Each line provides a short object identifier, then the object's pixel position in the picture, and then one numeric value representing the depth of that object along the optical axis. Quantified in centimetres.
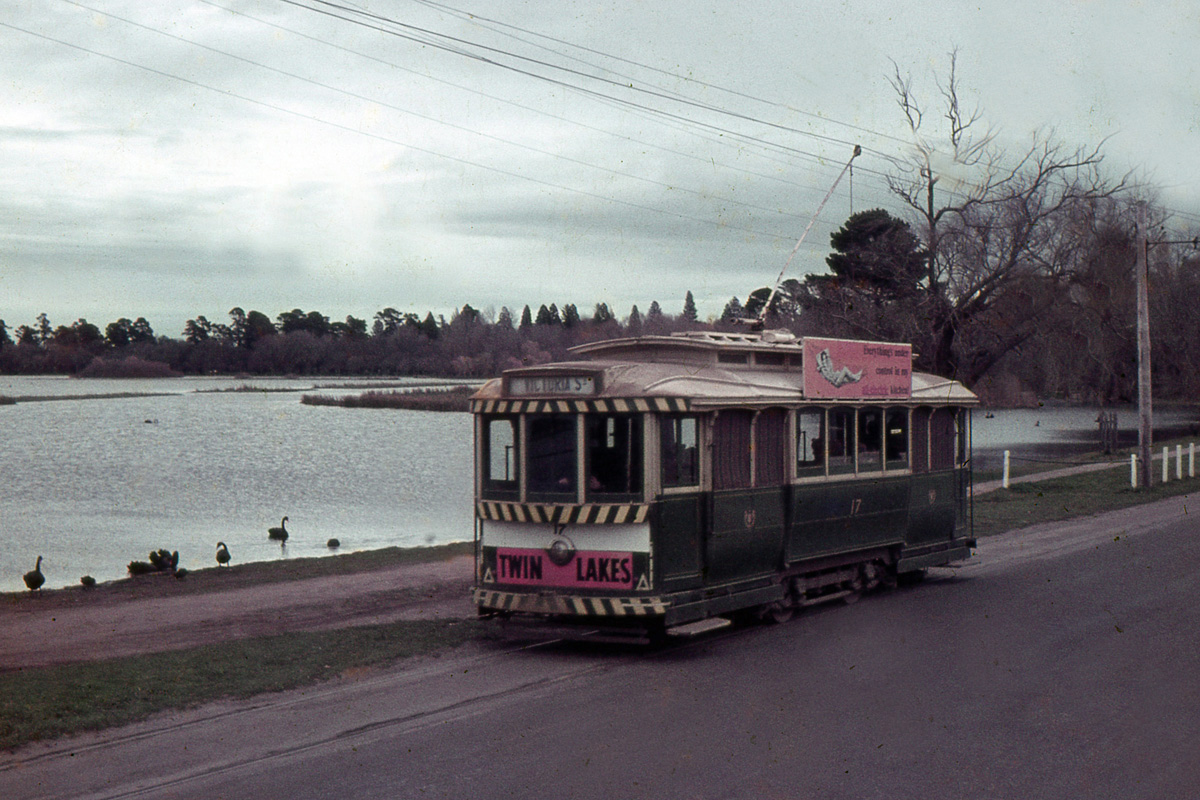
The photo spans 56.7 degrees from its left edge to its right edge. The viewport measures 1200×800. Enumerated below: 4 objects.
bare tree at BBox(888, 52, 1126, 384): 3425
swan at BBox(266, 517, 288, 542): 2692
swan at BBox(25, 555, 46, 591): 1844
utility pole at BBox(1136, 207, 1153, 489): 2997
